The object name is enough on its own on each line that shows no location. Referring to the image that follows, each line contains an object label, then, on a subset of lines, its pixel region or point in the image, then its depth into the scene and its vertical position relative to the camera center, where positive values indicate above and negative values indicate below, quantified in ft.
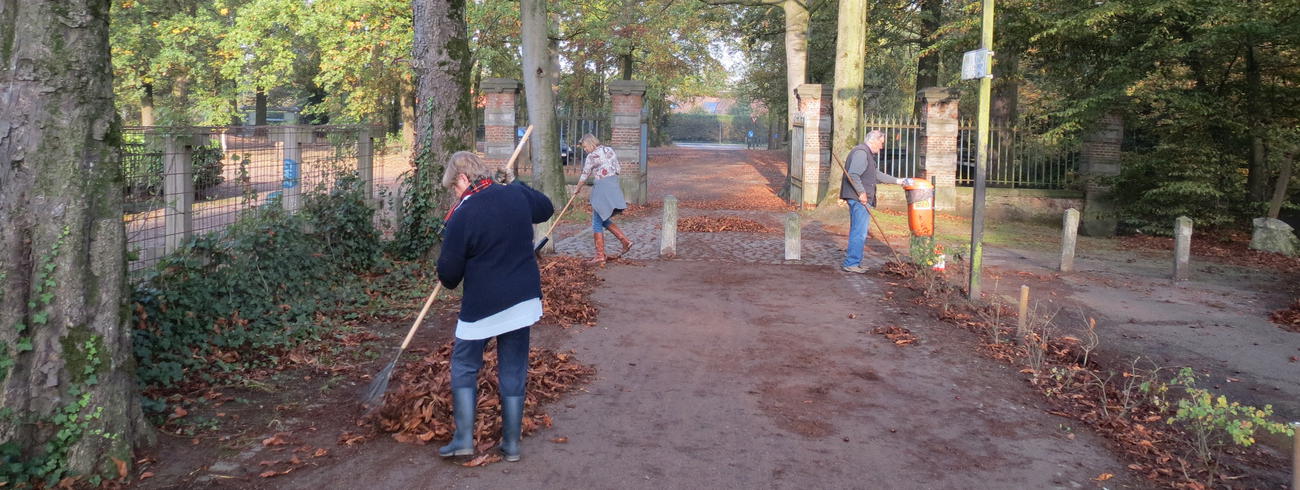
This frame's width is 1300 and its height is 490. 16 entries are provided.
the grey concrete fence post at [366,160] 37.86 +0.41
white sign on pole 32.86 +3.99
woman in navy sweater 17.38 -1.96
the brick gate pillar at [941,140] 71.56 +3.00
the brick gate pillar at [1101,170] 68.44 +0.96
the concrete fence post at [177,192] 24.75 -0.64
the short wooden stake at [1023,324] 28.25 -4.15
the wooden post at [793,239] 44.09 -2.76
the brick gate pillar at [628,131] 73.56 +3.34
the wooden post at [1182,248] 44.14 -2.88
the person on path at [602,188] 42.19 -0.57
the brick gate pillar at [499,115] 72.43 +4.35
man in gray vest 39.45 -0.11
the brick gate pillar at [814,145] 75.56 +2.61
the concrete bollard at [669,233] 44.96 -2.64
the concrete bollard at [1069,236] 44.80 -2.46
